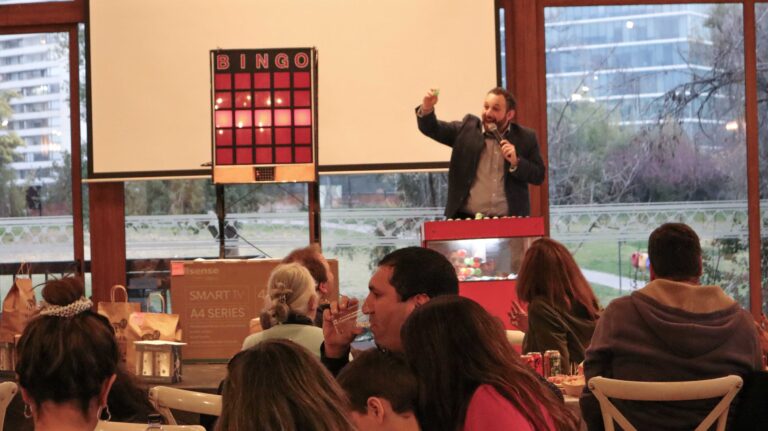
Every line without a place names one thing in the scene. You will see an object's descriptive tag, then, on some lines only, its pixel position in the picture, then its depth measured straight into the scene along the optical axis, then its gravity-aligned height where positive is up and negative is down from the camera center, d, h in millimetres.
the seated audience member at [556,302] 4168 -384
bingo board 6574 +658
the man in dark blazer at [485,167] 5852 +253
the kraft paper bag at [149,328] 5871 -632
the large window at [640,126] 7359 +586
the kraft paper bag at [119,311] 5949 -540
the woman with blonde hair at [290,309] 3994 -376
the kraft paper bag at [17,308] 6227 -539
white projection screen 7012 +993
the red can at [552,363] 3891 -586
